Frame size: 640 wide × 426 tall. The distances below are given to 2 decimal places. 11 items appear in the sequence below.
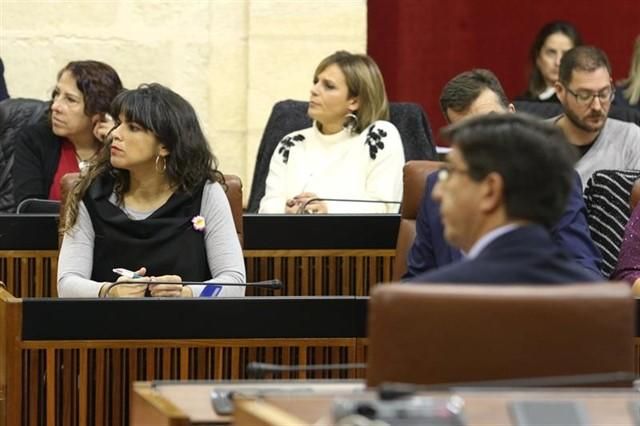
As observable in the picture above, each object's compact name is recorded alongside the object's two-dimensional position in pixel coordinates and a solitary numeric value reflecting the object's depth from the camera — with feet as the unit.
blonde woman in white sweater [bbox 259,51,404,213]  38.68
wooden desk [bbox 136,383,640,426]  15.57
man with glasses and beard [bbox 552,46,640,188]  35.37
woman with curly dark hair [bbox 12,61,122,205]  38.42
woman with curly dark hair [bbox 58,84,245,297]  29.35
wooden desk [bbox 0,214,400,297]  32.42
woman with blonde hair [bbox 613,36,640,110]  45.68
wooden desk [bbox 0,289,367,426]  24.31
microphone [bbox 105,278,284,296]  26.81
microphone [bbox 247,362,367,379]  17.15
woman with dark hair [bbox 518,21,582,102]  49.16
